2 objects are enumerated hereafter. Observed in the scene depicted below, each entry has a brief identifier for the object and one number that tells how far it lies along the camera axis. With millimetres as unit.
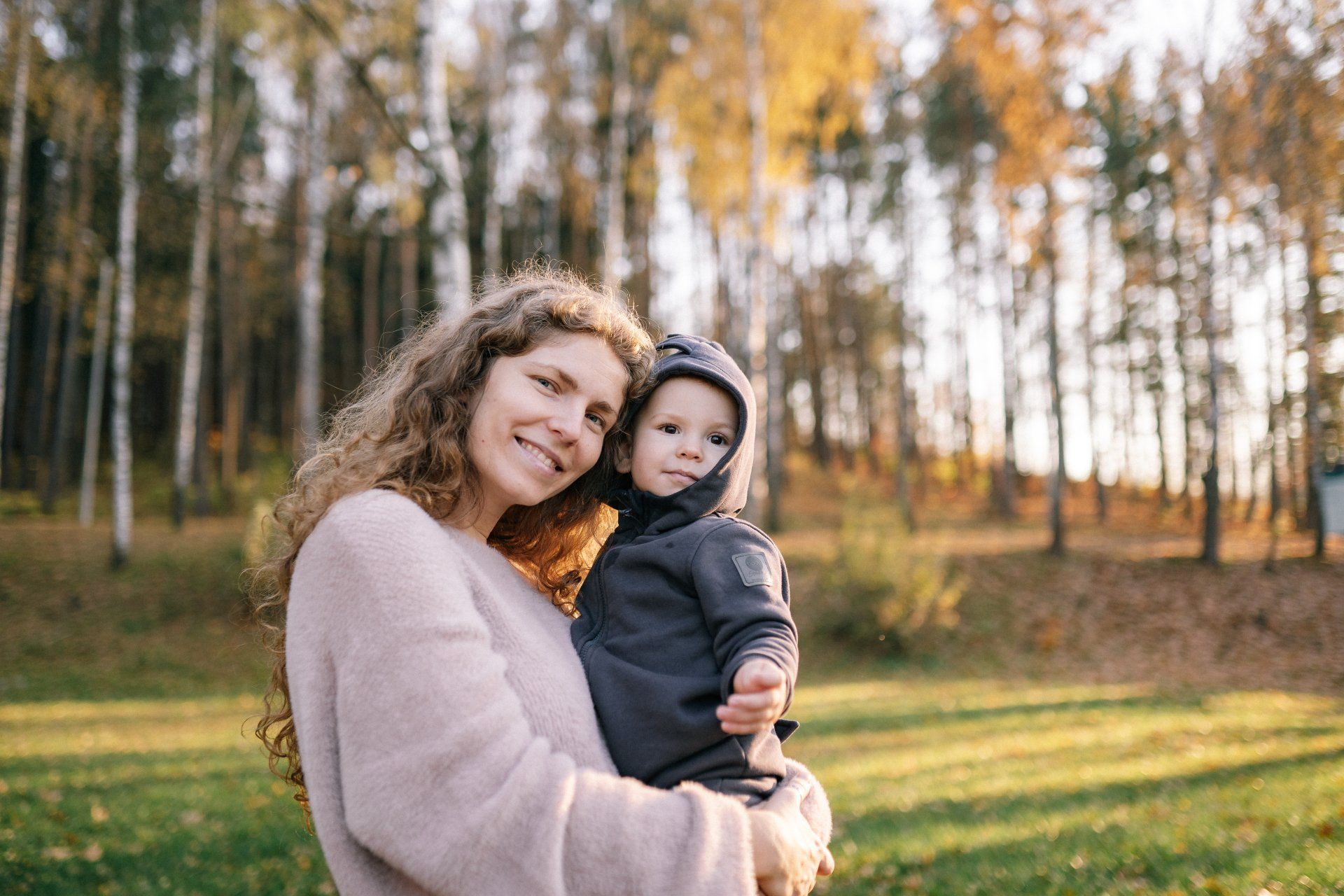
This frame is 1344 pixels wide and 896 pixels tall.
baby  1637
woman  1274
